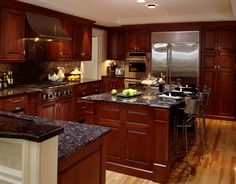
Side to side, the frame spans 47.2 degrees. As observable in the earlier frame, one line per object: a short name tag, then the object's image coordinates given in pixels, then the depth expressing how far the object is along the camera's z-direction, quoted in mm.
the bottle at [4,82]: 4838
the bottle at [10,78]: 4980
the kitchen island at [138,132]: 3410
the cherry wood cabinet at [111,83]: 7953
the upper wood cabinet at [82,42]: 6355
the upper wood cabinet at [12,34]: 4445
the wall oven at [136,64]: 7656
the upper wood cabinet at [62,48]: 5711
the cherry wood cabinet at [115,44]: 8195
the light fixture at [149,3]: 5193
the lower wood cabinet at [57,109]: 4943
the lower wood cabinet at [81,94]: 5975
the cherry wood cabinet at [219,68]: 6848
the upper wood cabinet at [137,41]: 7645
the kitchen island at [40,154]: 1207
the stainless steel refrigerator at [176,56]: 7016
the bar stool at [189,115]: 3580
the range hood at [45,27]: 4855
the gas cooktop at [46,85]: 5060
